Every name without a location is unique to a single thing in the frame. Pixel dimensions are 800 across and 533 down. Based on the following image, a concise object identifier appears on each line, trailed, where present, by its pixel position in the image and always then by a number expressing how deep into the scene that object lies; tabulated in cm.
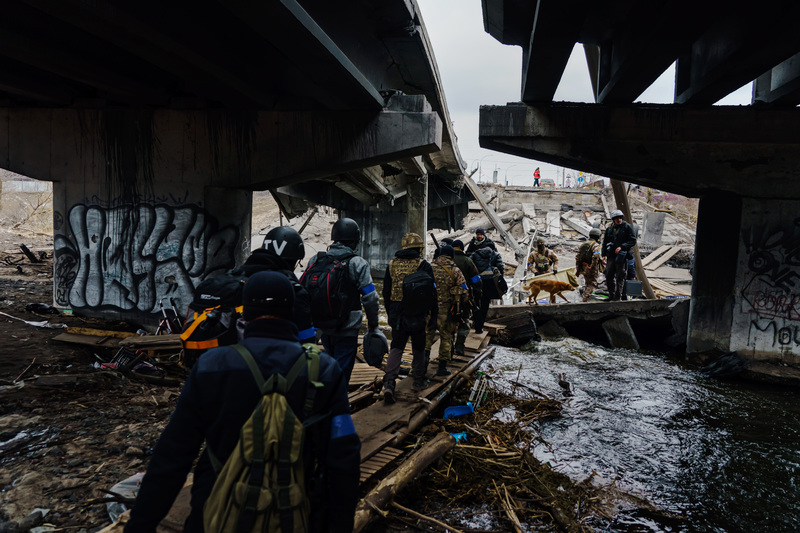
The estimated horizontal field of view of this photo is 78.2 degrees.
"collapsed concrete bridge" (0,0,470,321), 710
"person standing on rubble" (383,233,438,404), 581
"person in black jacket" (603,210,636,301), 1127
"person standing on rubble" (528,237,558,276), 1324
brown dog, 1202
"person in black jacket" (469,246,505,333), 969
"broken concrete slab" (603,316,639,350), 1089
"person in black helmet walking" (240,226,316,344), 360
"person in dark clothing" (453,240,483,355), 761
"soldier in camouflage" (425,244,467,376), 676
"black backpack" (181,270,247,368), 354
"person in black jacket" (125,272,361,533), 189
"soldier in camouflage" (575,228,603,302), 1214
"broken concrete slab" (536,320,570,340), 1135
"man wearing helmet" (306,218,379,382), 478
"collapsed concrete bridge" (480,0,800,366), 777
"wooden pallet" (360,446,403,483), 396
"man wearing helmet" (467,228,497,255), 984
